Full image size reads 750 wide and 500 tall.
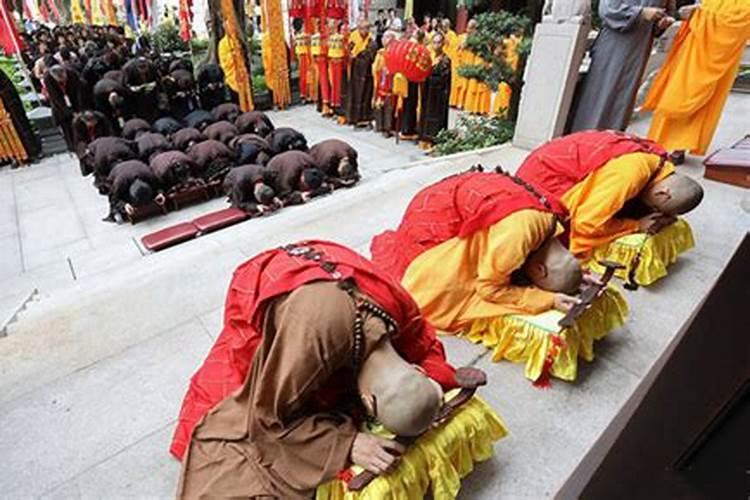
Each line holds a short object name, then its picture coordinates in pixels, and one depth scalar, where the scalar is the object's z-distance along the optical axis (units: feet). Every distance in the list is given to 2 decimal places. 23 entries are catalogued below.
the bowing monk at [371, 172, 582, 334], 6.70
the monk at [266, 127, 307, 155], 20.79
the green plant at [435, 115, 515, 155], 19.02
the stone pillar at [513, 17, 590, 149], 14.52
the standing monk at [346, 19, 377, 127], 28.07
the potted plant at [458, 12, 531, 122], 18.07
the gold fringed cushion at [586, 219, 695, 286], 8.96
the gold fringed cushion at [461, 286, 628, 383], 6.82
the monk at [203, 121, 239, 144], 22.04
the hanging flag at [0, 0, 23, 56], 26.81
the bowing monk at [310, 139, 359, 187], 19.21
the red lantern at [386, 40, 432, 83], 21.76
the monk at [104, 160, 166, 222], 16.92
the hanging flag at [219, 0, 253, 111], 29.91
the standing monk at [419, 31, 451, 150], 24.27
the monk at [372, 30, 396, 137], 25.18
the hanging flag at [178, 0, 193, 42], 34.20
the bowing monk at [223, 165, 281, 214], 16.83
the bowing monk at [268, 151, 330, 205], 17.83
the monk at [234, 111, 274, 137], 23.12
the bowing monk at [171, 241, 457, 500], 4.16
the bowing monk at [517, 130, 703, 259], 8.40
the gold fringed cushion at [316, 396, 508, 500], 4.63
